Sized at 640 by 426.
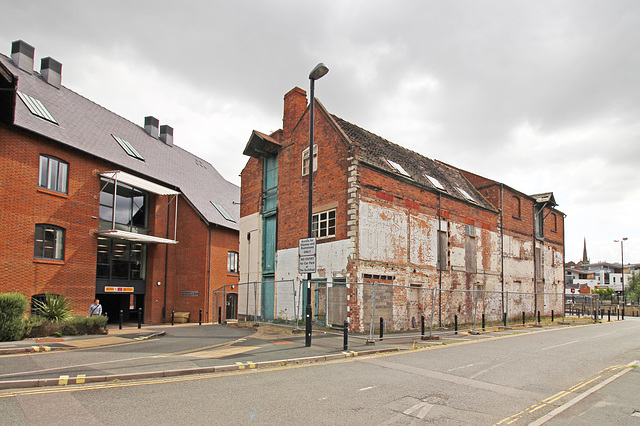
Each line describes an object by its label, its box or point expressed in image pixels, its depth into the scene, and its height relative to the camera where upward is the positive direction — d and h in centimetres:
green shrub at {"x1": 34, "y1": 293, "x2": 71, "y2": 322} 1839 -223
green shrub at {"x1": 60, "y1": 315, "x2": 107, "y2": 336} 1700 -267
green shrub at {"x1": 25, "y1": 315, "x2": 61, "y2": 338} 1580 -256
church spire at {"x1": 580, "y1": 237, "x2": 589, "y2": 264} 14540 +258
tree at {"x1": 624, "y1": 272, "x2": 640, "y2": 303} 7236 -432
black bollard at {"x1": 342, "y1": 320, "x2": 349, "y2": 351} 1353 -239
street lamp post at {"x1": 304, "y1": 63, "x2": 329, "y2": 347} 1412 +327
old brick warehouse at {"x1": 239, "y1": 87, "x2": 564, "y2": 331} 1980 +209
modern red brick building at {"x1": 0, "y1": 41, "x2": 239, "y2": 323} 2136 +289
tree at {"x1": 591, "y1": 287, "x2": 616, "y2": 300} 7725 -539
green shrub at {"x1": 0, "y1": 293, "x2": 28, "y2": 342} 1459 -197
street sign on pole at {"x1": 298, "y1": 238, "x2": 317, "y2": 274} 1444 +11
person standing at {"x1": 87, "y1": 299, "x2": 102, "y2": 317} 2112 -250
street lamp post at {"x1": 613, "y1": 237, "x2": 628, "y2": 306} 5542 +221
